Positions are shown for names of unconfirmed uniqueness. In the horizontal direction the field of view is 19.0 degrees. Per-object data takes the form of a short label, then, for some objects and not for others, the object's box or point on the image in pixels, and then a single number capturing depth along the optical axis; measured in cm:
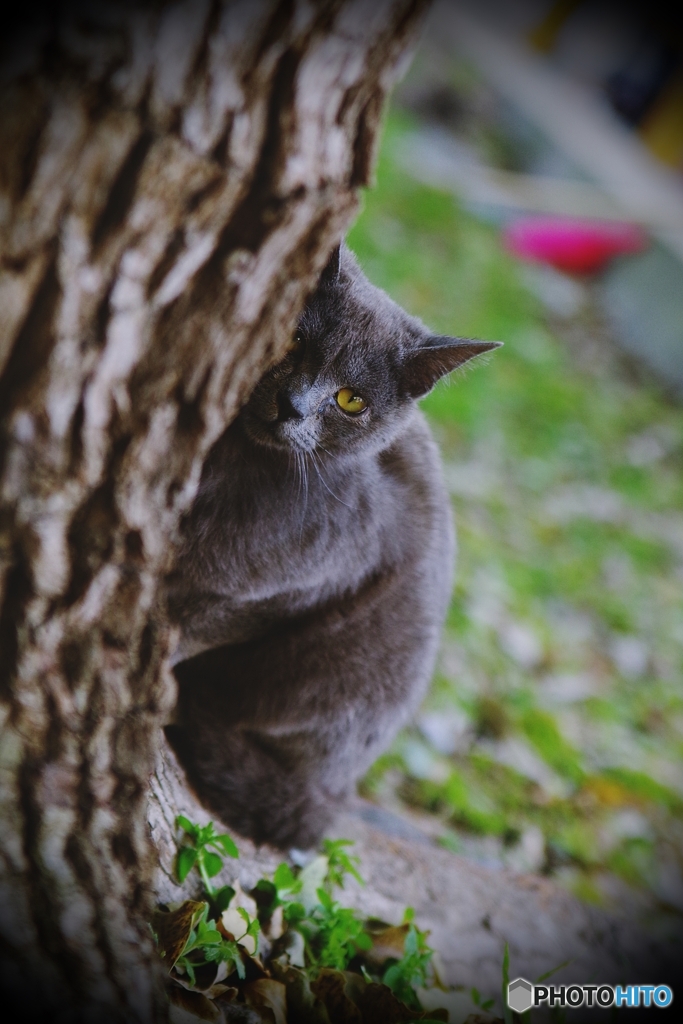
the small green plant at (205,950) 111
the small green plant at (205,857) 114
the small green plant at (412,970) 117
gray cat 115
